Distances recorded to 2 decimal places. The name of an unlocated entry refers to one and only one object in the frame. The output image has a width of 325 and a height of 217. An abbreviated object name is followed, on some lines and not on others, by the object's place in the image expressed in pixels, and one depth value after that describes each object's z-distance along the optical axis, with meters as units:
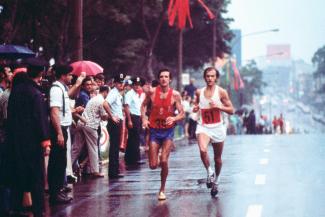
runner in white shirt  14.49
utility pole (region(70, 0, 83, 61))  21.98
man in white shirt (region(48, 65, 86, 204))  13.45
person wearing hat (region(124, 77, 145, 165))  20.38
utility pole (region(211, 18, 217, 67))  52.46
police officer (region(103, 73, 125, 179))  17.59
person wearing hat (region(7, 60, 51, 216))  11.16
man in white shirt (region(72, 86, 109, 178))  17.28
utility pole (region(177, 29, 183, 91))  44.56
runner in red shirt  13.91
